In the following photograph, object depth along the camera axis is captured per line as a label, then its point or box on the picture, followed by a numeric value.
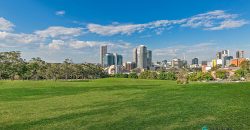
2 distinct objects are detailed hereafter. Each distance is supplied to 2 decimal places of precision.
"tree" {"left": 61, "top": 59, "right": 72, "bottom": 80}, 48.64
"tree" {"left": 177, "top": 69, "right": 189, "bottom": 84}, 34.22
